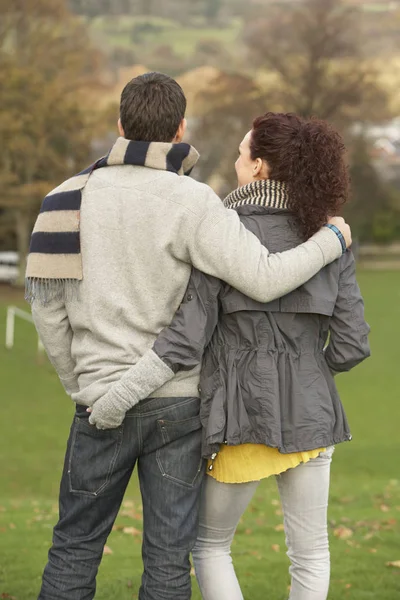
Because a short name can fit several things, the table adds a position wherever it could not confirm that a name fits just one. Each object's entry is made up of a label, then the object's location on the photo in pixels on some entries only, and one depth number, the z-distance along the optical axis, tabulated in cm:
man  440
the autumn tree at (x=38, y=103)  5377
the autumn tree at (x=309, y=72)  7550
